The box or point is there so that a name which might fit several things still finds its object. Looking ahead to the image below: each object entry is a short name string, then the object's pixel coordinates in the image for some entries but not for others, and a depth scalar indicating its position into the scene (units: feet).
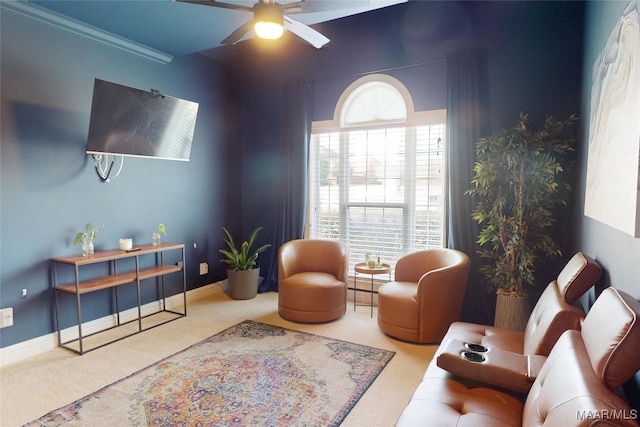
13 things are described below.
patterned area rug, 7.13
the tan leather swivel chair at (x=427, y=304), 10.23
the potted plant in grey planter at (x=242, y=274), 14.85
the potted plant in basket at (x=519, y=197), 9.93
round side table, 12.41
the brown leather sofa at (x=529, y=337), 5.57
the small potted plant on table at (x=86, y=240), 10.39
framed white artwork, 5.03
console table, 9.96
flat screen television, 10.11
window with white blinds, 13.41
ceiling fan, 7.31
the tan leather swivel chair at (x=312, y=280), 11.98
